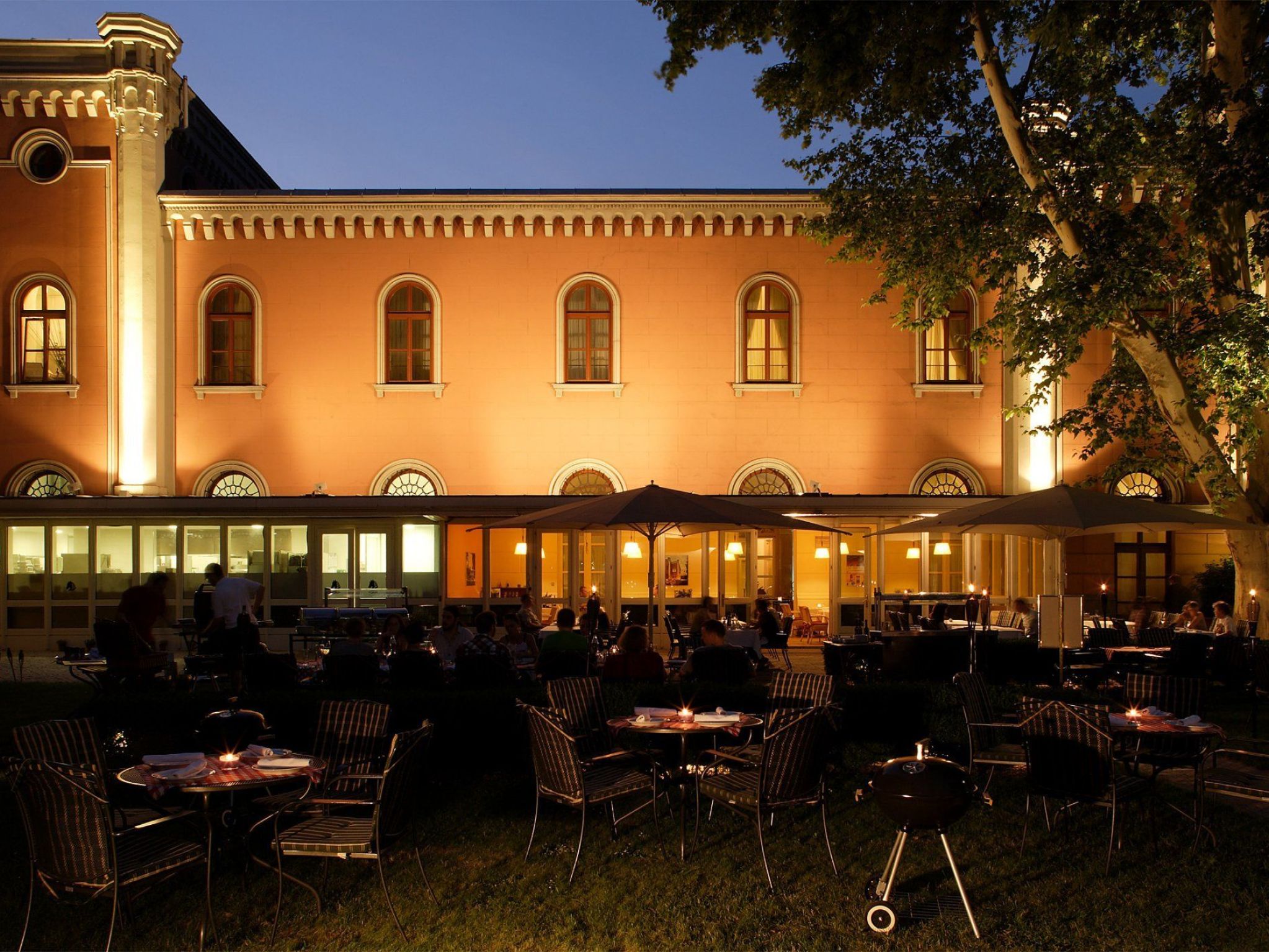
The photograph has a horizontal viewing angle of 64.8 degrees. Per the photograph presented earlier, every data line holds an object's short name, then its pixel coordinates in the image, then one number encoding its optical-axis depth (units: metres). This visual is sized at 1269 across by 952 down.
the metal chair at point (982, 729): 7.40
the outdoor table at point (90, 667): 10.91
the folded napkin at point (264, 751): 6.19
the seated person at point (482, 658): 9.76
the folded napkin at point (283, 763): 5.82
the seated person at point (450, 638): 11.25
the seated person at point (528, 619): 14.09
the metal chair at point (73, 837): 4.81
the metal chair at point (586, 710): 7.94
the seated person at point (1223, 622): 13.25
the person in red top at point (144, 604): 11.66
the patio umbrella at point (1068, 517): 10.48
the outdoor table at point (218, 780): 5.43
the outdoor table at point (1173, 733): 6.55
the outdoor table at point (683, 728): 6.95
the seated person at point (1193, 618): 14.99
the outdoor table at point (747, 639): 13.01
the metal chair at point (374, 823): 5.40
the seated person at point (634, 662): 9.55
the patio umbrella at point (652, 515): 10.04
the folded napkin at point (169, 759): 5.90
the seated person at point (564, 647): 9.99
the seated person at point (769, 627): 14.19
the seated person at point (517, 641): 12.23
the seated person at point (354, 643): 10.20
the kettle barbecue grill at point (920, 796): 4.85
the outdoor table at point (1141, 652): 12.60
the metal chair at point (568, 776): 6.38
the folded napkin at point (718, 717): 7.17
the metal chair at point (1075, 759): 6.18
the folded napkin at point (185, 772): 5.54
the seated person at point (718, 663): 9.93
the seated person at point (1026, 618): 15.66
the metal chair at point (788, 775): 6.15
